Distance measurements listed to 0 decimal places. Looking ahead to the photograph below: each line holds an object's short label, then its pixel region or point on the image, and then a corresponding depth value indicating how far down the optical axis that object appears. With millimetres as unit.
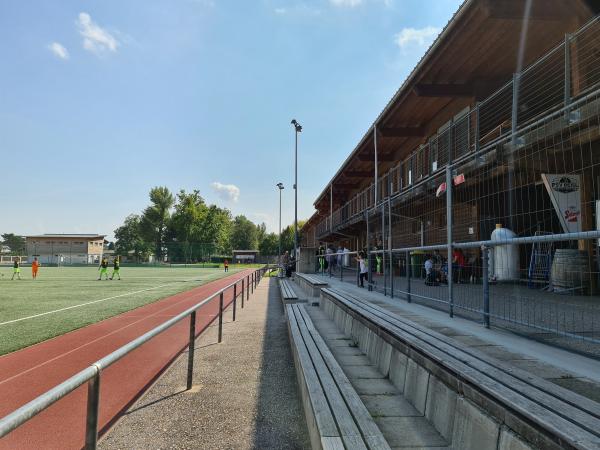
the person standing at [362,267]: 11562
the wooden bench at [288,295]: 10855
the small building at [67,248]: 89781
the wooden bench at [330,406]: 2432
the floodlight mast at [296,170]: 29094
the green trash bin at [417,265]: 8055
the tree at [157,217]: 106000
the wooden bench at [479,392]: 1848
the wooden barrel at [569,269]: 6820
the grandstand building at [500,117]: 7238
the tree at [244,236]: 136250
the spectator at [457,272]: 6445
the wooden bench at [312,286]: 11593
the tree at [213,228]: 97250
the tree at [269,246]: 108438
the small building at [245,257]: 94438
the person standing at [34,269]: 29284
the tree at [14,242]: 155625
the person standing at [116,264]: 26391
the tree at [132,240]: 105800
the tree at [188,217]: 95750
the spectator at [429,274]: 7641
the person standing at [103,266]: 27059
